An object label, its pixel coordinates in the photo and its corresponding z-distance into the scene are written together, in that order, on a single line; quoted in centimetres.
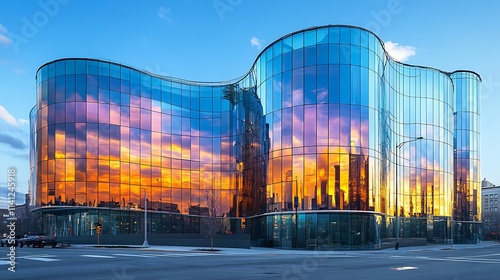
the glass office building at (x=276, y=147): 4759
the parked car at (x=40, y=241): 4831
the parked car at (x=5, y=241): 5208
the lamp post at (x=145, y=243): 4718
